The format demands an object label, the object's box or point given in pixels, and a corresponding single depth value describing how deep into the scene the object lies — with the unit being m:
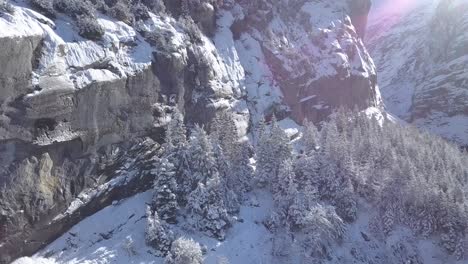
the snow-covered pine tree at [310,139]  70.75
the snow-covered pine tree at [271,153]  62.25
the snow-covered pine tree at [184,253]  45.44
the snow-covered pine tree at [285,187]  56.53
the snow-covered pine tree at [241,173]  59.31
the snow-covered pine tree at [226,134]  61.25
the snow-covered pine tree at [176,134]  55.81
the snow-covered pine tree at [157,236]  48.53
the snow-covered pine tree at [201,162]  55.31
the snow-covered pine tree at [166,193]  52.41
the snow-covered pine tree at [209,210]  52.88
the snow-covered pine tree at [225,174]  56.62
